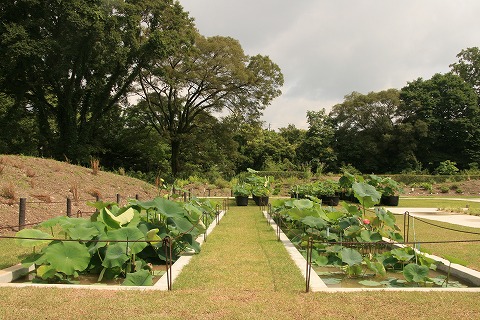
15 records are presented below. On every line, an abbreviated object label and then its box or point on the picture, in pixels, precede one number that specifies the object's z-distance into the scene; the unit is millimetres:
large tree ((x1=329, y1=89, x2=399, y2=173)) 38312
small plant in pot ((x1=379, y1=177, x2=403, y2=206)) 14753
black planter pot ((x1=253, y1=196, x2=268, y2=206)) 16164
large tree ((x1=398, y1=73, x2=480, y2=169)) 37875
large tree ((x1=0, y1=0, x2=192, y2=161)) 19953
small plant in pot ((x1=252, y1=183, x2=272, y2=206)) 16516
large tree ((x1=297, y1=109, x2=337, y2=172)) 39469
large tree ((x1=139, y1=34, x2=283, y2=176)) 27156
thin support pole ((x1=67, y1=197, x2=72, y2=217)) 8826
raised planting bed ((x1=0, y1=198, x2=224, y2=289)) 4559
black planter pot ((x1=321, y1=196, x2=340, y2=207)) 16000
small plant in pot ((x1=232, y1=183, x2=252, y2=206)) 16558
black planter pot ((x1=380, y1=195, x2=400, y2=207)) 16728
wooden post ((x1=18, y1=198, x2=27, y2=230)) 7698
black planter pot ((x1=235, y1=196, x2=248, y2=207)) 16578
